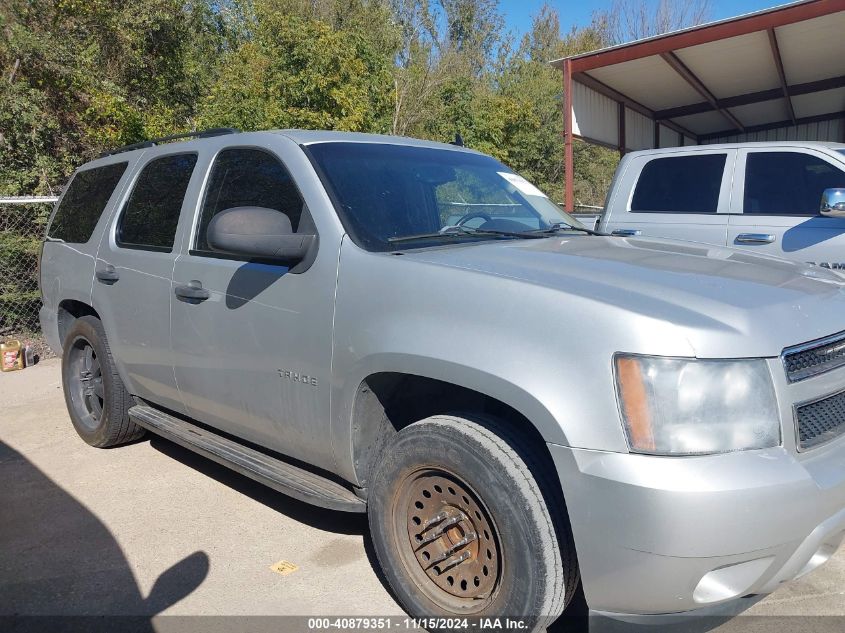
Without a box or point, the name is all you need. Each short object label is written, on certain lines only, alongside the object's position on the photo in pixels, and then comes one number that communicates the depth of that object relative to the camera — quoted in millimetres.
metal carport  10211
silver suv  2061
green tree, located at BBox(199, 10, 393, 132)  10086
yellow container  7562
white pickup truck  5430
